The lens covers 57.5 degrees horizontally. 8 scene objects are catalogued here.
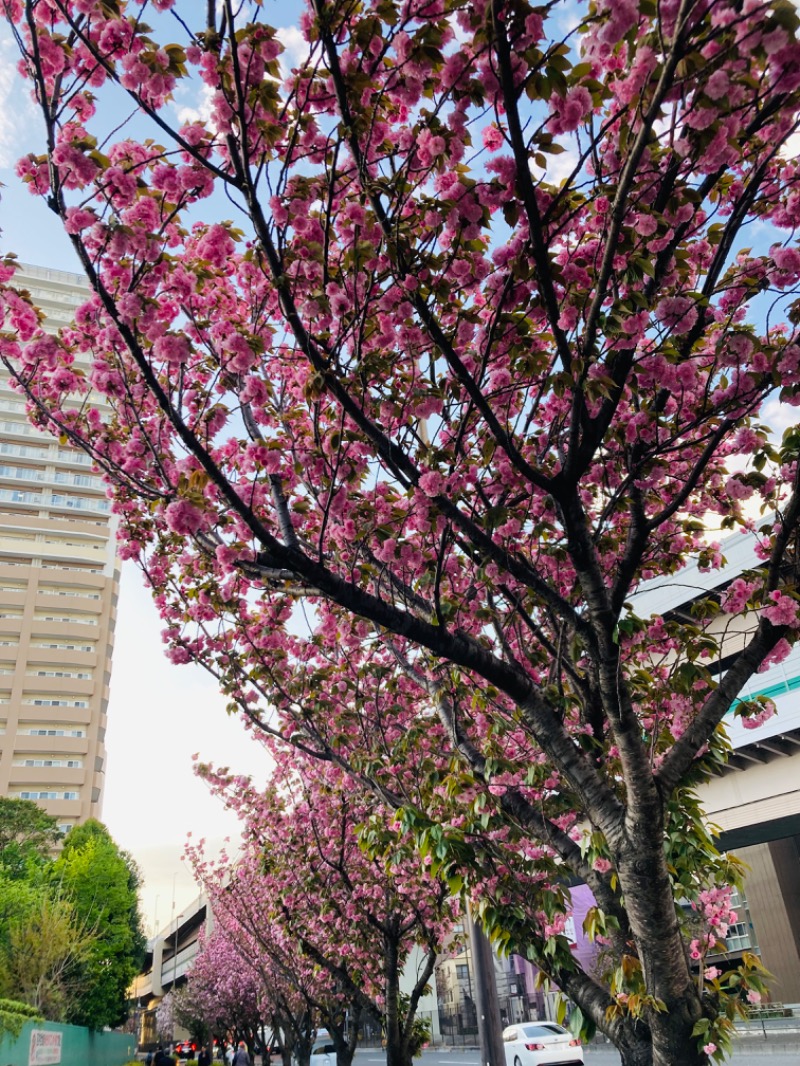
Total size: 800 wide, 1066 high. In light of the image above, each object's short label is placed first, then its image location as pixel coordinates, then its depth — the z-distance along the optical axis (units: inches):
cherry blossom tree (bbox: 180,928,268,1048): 1152.8
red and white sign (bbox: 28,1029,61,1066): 701.9
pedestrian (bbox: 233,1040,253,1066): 879.7
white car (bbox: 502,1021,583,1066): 648.4
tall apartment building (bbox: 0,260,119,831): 2271.2
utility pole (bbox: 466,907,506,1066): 322.0
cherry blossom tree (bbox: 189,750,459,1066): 350.6
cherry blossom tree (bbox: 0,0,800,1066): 126.0
